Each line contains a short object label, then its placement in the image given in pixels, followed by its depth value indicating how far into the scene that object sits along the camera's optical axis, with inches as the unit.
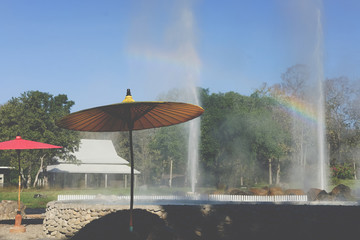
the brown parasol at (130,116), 233.1
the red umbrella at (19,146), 471.5
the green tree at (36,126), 1610.5
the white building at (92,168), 1737.2
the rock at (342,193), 700.4
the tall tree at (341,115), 1833.2
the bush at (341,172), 1501.0
